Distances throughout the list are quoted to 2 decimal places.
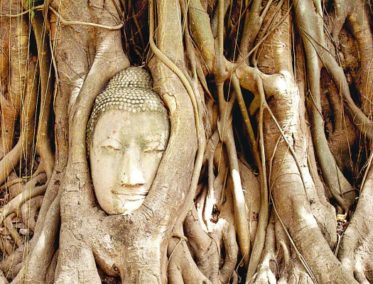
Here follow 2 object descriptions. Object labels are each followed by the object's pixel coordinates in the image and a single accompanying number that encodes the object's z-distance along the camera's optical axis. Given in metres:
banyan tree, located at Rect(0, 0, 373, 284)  2.42
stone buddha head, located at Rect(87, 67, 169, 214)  2.41
